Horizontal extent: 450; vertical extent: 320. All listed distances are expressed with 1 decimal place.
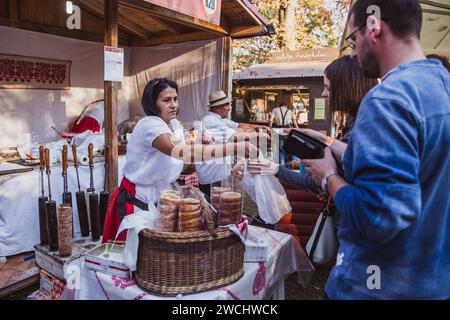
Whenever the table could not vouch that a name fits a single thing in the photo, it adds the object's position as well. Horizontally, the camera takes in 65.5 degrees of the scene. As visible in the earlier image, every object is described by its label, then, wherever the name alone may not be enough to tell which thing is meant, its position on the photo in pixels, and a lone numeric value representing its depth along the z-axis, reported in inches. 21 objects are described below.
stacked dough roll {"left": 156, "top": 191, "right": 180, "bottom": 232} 60.7
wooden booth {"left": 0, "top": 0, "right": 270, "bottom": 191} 195.3
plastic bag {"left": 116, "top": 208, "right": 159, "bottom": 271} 58.9
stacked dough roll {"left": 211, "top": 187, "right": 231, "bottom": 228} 65.0
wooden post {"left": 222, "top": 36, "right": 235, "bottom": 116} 256.2
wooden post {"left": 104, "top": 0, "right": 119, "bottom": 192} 153.9
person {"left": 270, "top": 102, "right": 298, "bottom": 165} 516.7
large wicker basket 55.7
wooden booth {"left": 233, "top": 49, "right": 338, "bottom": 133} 538.0
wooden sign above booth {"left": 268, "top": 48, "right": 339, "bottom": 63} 534.0
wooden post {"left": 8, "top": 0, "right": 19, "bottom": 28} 207.8
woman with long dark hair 74.3
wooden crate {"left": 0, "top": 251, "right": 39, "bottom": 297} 124.5
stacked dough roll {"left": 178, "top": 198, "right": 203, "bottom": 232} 60.4
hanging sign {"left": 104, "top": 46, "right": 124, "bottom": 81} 150.2
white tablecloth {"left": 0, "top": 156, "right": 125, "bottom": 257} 139.4
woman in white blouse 81.4
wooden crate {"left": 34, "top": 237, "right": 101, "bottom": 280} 125.9
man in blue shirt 35.3
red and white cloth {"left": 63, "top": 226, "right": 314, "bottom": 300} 58.7
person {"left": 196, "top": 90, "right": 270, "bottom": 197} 180.7
